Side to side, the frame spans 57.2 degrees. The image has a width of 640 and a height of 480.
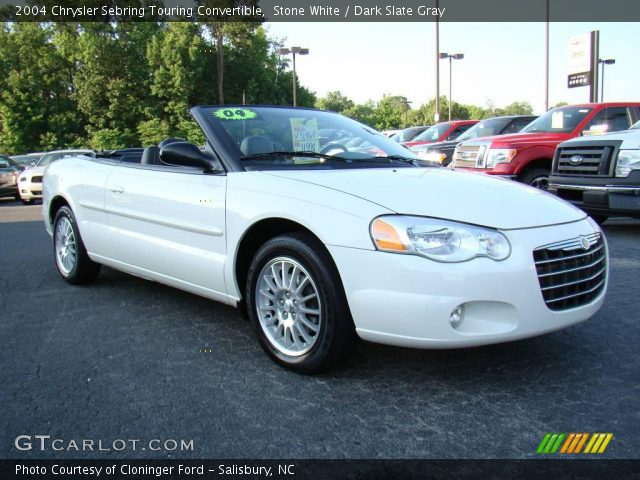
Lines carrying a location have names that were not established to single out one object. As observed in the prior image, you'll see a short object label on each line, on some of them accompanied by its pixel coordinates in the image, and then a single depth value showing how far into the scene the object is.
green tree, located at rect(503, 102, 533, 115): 110.31
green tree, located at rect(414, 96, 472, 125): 81.88
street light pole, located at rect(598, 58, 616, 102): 44.22
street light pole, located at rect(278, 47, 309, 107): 33.97
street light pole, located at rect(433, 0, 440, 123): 25.70
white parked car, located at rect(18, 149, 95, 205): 15.95
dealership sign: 19.16
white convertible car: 2.69
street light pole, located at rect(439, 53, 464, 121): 42.55
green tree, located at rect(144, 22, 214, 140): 46.72
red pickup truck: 8.89
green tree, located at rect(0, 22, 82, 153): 43.53
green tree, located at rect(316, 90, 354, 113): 118.88
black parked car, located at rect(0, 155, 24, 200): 17.01
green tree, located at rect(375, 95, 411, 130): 88.50
